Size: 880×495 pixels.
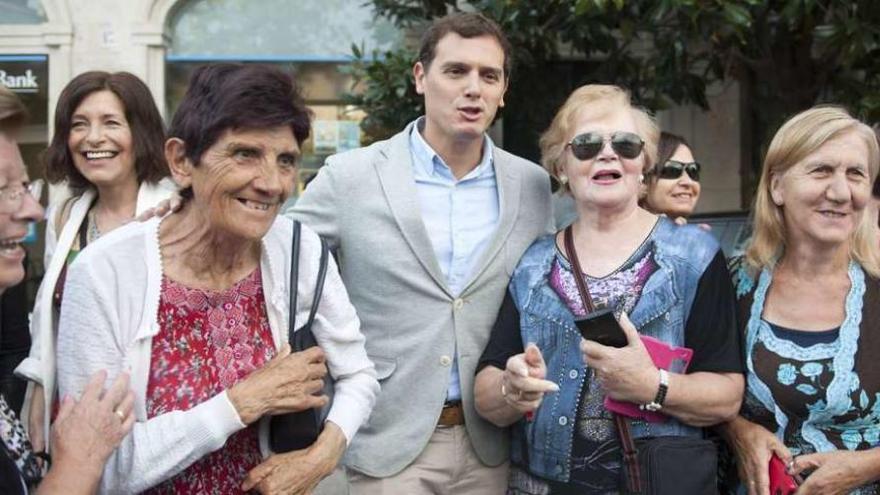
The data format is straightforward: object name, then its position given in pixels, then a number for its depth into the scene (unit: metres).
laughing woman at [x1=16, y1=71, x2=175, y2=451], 3.81
